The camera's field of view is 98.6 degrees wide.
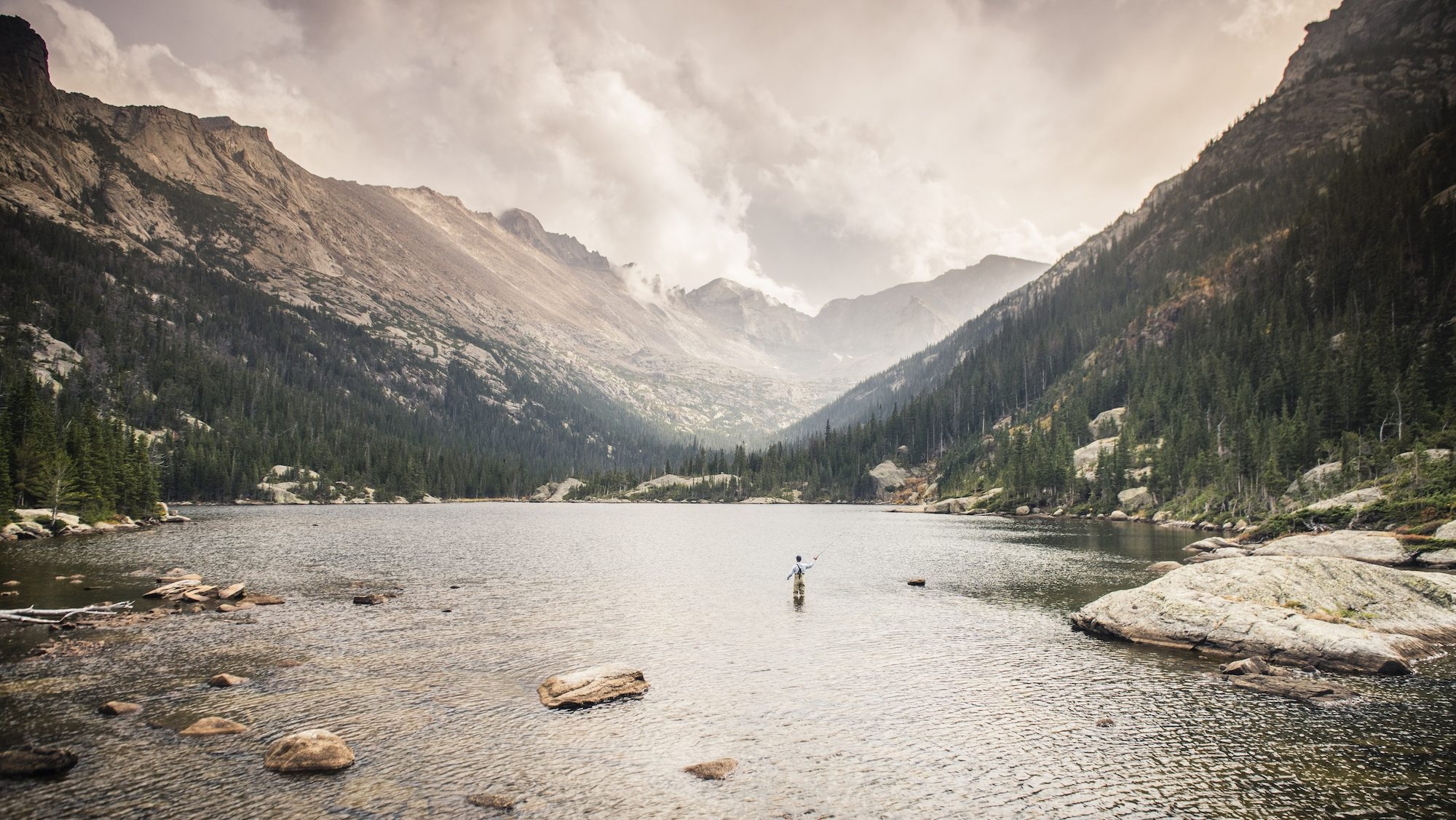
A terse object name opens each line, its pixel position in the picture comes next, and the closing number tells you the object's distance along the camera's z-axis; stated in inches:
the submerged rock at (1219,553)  2404.3
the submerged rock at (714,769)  750.5
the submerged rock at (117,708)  890.1
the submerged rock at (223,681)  1027.9
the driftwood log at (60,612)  1173.0
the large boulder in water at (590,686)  994.7
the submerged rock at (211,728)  834.8
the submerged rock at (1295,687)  991.6
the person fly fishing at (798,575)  1846.7
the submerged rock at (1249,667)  1109.1
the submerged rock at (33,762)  692.1
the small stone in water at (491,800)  665.0
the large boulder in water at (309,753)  737.0
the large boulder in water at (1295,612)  1151.6
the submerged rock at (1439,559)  1899.6
